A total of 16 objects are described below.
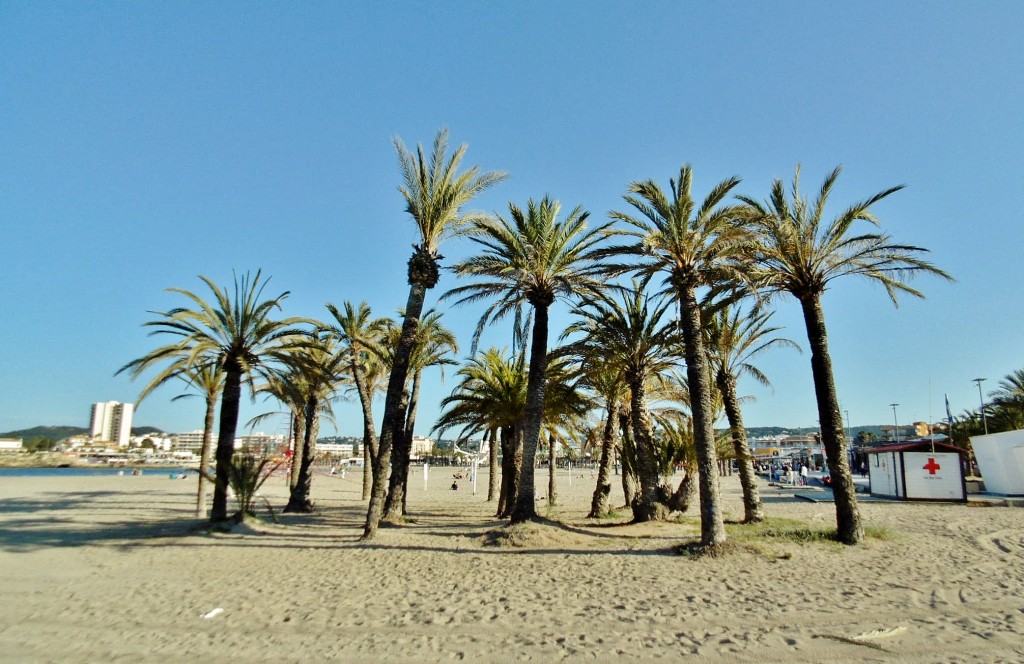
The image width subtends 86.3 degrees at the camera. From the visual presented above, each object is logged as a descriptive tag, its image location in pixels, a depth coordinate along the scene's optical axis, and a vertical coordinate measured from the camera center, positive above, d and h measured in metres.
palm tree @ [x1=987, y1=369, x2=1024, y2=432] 37.19 +2.43
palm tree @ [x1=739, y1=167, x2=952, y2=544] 13.11 +4.31
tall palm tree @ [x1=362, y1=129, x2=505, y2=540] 15.81 +6.39
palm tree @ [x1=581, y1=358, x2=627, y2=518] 18.97 +0.75
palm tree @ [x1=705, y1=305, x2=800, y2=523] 17.05 +2.79
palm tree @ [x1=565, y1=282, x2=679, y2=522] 17.16 +2.75
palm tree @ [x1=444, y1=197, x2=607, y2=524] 15.65 +4.86
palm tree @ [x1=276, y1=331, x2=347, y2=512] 21.25 +1.26
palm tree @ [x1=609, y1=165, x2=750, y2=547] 13.12 +4.66
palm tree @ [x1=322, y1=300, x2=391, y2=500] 21.47 +3.72
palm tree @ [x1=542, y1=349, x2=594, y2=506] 19.58 +1.29
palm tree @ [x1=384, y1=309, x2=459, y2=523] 18.31 +2.18
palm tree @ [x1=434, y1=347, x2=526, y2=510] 19.89 +1.11
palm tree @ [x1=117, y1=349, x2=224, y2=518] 17.67 +1.70
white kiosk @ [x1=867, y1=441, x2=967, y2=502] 21.64 -1.26
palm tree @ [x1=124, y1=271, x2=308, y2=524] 16.08 +2.59
